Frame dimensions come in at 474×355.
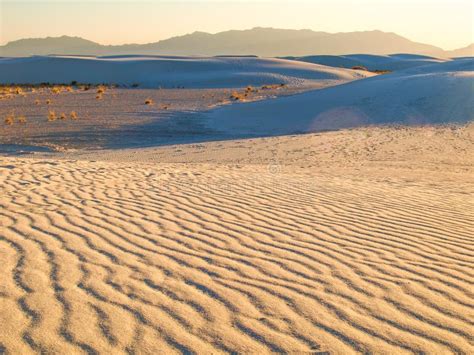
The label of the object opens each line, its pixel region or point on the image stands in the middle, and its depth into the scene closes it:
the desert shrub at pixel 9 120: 19.72
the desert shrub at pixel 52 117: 20.77
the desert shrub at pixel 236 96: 28.17
